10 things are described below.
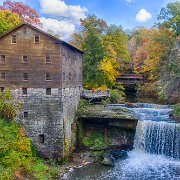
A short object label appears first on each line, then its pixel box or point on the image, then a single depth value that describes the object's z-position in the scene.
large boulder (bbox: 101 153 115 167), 20.71
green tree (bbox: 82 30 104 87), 33.85
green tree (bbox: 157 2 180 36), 31.14
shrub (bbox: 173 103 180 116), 25.44
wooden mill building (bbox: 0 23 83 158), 20.24
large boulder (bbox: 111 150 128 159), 22.27
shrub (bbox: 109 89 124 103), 32.60
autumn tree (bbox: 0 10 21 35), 26.87
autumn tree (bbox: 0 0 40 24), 35.48
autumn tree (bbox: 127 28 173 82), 33.32
